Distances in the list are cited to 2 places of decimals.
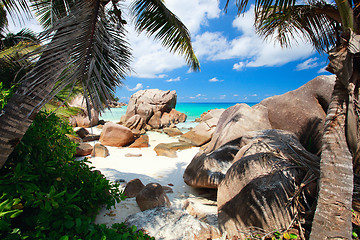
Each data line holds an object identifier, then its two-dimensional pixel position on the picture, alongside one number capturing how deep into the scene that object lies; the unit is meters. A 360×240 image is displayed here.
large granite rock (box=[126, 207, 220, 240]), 2.55
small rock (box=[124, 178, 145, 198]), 3.98
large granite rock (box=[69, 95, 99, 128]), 15.20
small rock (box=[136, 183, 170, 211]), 3.34
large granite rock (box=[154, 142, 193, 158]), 7.81
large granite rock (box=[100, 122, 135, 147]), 9.09
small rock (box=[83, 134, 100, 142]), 9.98
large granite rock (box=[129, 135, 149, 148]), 9.14
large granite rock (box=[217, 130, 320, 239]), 2.39
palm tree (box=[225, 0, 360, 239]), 1.84
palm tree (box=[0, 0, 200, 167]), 1.64
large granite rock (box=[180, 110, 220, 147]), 10.16
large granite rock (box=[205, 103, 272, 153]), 5.40
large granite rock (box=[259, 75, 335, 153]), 4.62
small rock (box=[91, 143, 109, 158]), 7.22
